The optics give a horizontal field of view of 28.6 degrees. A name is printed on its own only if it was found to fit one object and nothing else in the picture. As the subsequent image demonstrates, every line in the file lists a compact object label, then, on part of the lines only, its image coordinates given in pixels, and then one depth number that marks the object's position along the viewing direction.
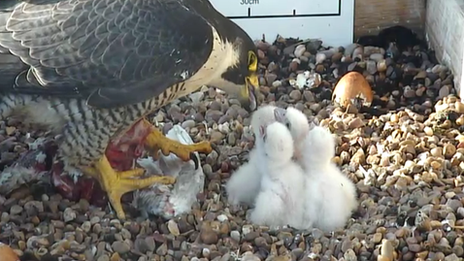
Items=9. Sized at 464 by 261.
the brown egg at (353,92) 3.43
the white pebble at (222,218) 2.67
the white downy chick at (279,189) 2.60
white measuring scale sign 3.91
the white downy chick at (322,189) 2.62
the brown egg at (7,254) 2.32
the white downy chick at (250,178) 2.75
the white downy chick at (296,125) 2.71
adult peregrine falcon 2.61
